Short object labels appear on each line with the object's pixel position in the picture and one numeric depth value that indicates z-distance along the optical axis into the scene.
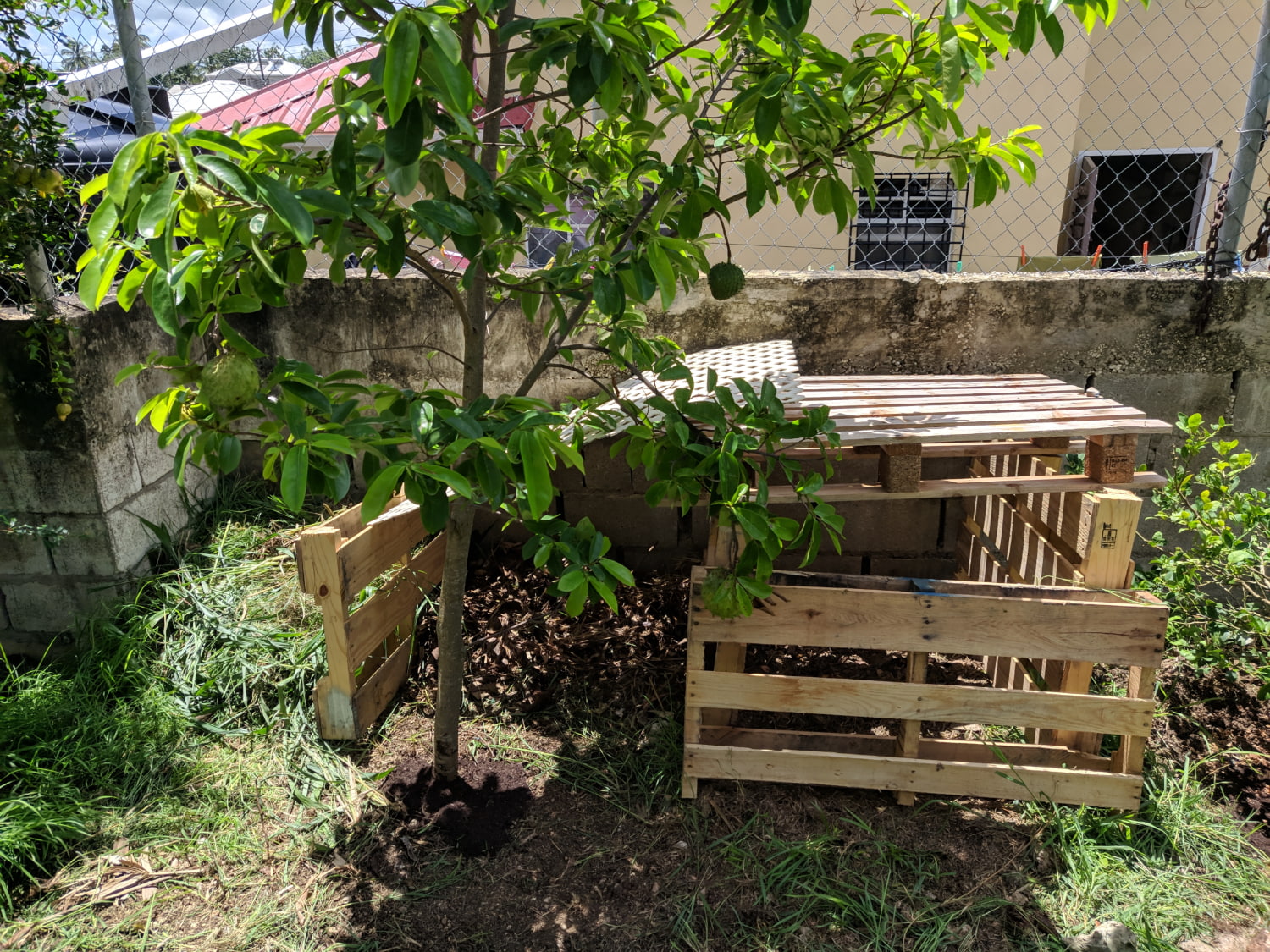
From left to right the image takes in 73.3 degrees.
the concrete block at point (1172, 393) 3.44
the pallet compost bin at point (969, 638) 2.33
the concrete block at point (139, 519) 3.21
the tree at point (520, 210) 1.41
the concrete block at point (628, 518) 3.53
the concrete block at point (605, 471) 3.46
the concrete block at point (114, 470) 3.09
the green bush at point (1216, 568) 2.71
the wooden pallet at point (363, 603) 2.52
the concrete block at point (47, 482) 3.08
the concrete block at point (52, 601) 3.25
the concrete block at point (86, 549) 3.15
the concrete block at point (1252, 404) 3.41
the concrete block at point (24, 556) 3.23
